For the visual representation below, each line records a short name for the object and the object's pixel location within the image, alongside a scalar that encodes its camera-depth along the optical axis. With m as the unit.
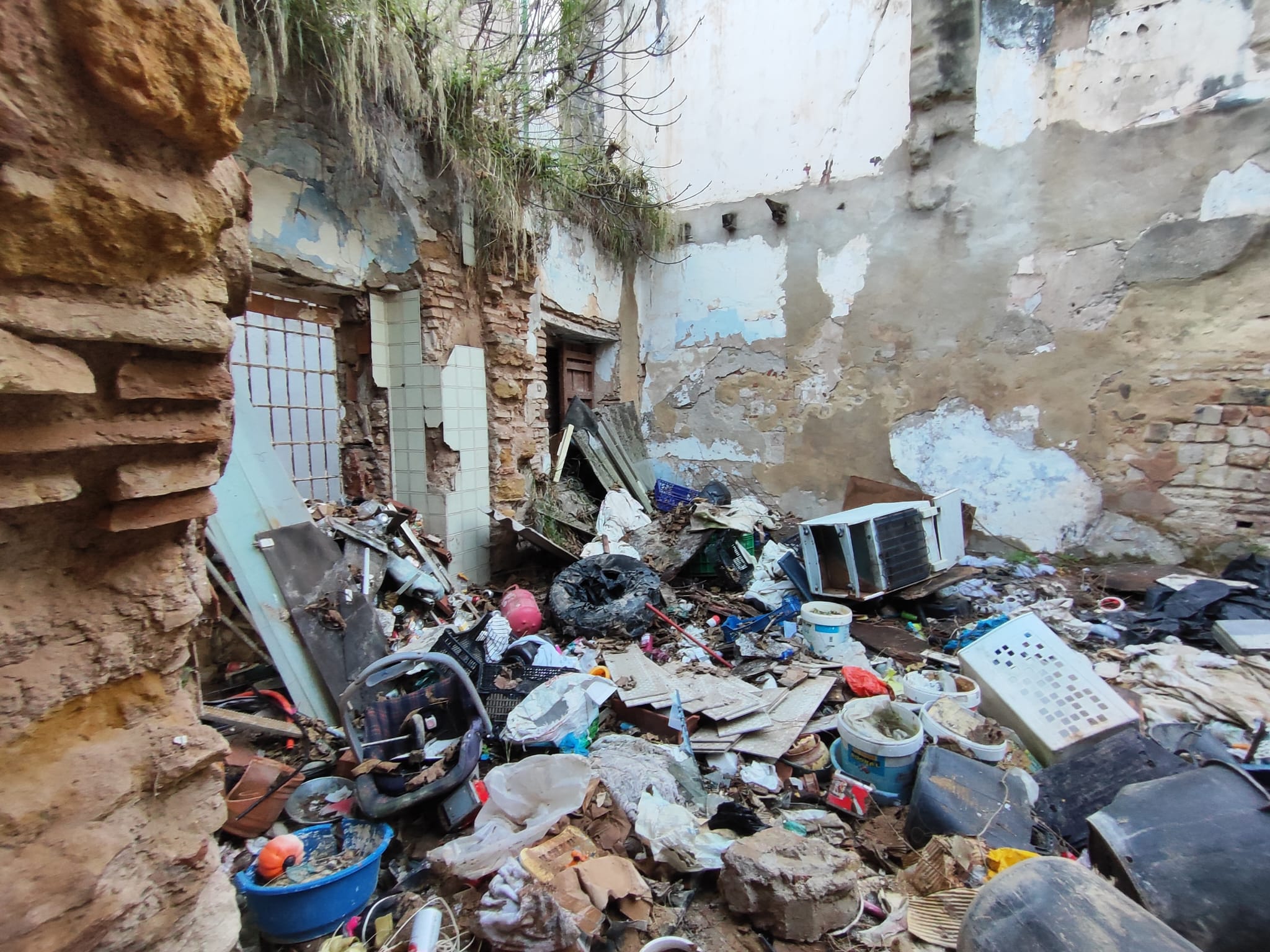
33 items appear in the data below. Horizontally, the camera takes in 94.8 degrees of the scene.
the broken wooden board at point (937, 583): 4.52
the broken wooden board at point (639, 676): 3.13
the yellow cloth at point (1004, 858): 2.00
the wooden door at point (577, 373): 6.61
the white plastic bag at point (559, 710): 2.76
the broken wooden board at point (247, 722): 2.63
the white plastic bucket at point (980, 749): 2.48
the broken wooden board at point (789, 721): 2.84
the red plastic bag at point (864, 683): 3.32
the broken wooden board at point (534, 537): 4.86
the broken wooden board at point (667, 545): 5.22
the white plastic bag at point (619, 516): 5.73
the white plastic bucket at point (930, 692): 2.89
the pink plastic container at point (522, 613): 4.15
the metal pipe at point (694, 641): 3.86
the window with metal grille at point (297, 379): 3.74
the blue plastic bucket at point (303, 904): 1.82
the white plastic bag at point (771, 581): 4.81
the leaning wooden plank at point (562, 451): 5.95
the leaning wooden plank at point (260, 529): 2.97
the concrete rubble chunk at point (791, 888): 1.89
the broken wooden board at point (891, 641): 3.89
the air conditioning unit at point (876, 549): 4.33
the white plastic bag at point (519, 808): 2.11
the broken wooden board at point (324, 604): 3.08
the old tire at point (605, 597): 4.15
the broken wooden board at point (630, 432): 6.78
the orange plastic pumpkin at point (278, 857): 1.90
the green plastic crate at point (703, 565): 5.35
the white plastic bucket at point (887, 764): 2.46
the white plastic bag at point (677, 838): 2.14
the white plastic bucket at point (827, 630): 3.84
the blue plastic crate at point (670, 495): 6.70
